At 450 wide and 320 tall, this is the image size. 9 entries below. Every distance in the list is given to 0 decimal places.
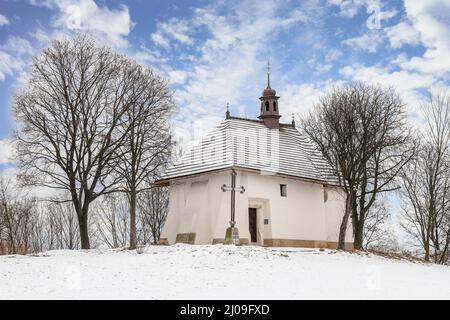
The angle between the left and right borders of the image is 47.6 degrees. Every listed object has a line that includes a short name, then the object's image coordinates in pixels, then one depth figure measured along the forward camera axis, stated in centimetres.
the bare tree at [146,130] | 2859
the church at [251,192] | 2794
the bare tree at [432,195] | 3297
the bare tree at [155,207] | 4228
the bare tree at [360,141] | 2889
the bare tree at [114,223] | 4928
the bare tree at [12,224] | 3691
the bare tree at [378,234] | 4222
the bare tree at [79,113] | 2809
